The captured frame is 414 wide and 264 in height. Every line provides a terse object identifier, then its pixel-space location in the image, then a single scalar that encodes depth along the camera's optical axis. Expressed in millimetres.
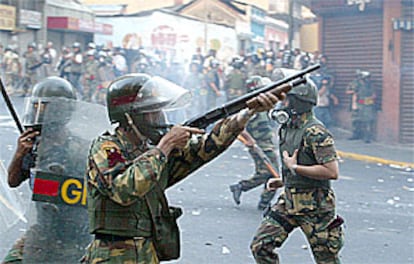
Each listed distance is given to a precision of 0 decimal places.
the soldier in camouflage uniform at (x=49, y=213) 3607
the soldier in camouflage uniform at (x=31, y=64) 21583
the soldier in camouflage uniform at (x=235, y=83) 16203
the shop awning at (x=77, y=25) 28766
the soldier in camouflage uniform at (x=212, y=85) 17609
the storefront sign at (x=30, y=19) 26748
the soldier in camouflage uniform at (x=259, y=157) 7695
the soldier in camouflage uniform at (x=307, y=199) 4312
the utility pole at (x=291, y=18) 17978
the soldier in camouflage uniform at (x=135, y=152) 2828
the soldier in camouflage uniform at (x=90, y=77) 18672
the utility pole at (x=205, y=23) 28498
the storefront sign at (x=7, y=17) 26141
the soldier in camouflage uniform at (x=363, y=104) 14414
